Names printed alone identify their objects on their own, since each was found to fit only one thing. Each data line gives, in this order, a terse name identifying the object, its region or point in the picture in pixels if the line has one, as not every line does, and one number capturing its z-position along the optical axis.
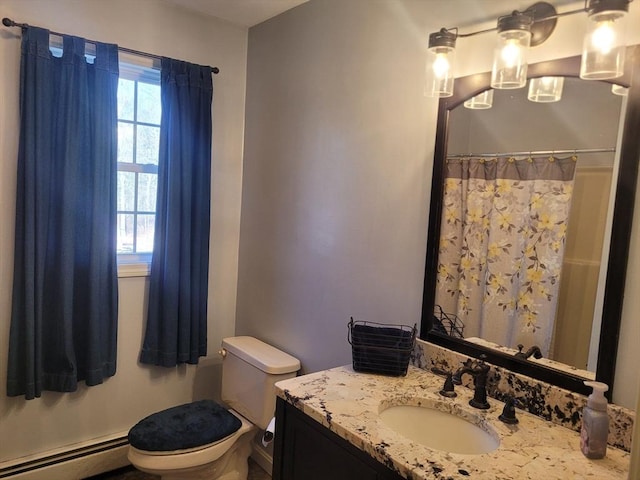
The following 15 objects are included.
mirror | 1.21
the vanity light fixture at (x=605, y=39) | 1.14
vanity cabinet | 1.21
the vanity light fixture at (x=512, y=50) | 1.33
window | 2.37
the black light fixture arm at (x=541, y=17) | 1.33
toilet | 1.92
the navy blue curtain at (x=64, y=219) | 1.99
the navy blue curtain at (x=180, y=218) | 2.36
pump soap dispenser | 1.15
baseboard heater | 2.13
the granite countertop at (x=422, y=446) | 1.09
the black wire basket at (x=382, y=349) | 1.64
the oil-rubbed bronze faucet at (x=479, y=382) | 1.41
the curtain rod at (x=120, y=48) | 1.90
